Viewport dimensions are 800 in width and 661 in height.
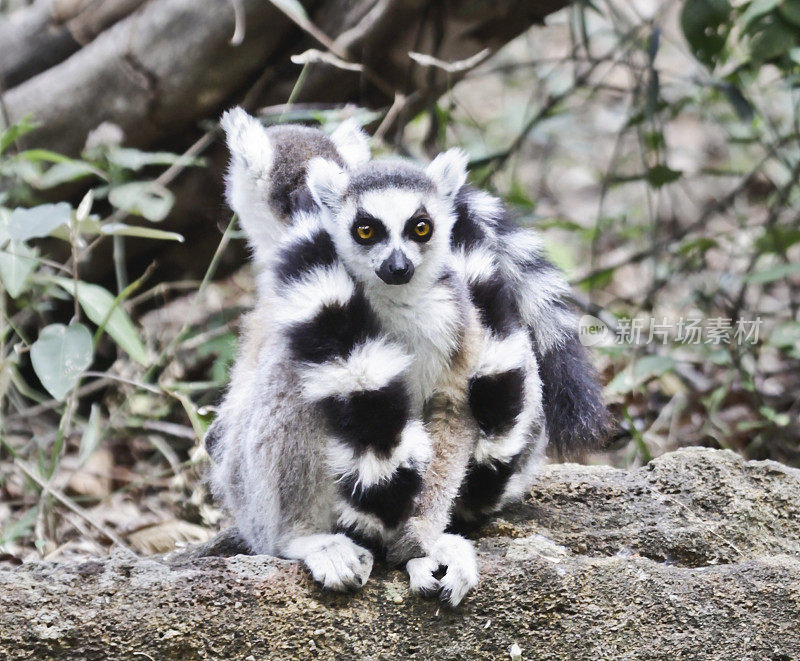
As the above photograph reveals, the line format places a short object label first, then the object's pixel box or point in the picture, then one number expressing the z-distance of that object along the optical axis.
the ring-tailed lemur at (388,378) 5.54
